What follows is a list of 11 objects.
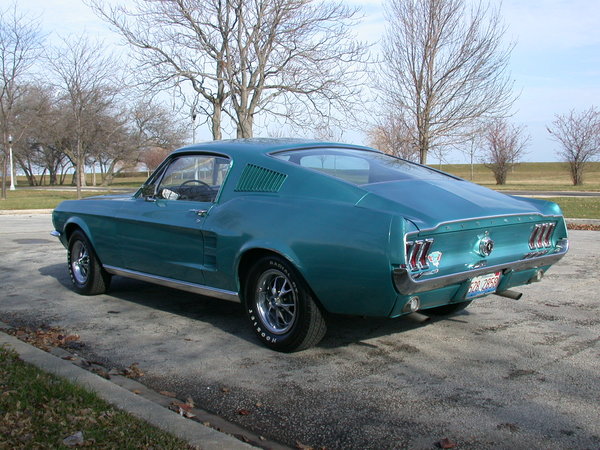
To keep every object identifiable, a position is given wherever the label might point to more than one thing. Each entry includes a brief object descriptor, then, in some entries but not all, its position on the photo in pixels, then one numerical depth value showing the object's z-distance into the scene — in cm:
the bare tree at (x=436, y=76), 2022
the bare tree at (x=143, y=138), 5712
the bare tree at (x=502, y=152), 5297
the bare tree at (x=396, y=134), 2356
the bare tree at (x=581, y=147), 4703
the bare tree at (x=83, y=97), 2767
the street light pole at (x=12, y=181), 4789
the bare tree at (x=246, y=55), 2103
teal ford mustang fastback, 412
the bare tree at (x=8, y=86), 2619
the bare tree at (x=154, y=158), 7655
